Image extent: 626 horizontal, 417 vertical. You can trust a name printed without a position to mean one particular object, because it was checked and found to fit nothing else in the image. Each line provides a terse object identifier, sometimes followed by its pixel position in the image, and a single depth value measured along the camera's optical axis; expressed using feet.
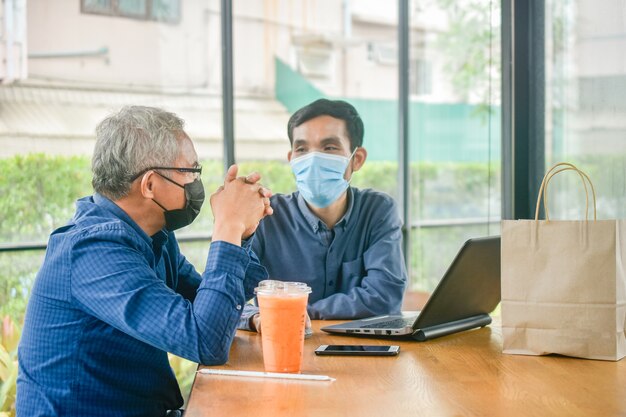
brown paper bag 4.79
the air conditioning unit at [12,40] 10.24
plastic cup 4.52
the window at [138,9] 10.82
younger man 7.24
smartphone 5.08
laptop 5.43
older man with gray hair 4.56
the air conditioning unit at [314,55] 12.75
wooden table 3.88
